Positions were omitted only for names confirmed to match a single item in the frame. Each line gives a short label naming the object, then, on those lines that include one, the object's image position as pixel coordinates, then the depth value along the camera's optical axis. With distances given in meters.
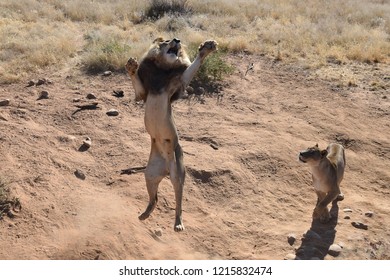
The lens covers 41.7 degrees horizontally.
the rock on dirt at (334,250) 6.88
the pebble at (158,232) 7.10
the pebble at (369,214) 7.83
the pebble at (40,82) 11.77
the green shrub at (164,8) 18.19
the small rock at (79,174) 8.20
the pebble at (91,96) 11.19
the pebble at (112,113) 10.53
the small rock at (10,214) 6.93
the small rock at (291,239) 7.09
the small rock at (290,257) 6.75
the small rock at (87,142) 9.23
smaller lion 7.11
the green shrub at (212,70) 12.30
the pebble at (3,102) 10.39
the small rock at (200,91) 11.98
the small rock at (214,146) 9.57
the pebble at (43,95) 11.05
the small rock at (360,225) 7.53
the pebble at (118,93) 11.45
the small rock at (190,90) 11.91
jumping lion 5.35
